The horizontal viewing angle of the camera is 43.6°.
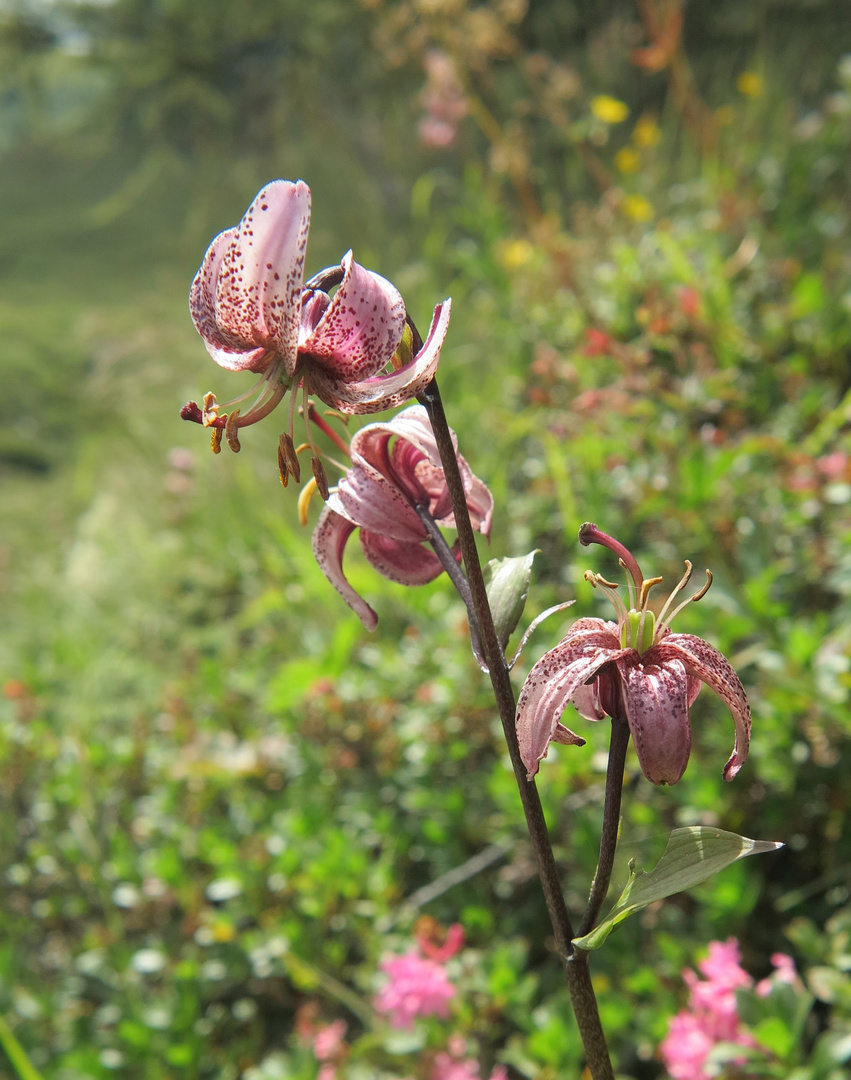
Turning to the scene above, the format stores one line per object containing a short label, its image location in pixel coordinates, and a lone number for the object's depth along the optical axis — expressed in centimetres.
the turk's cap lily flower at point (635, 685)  17
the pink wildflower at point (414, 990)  37
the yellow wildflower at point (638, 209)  87
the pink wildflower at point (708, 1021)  31
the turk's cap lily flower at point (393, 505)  20
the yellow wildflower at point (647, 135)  100
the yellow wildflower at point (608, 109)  87
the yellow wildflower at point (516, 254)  92
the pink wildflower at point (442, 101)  105
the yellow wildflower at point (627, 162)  96
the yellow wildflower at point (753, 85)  96
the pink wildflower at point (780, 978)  30
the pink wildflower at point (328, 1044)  40
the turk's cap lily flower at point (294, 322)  18
